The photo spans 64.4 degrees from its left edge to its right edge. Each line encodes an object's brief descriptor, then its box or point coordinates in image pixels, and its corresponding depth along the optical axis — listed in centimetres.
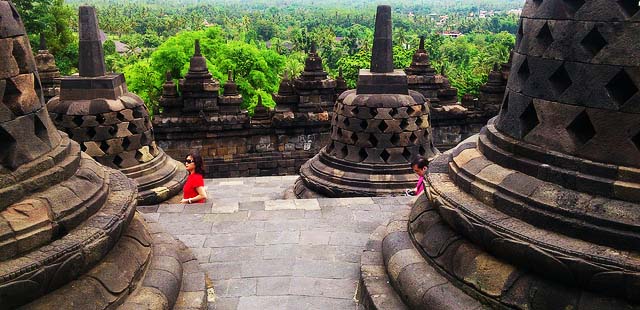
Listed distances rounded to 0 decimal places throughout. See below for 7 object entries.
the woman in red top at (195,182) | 654
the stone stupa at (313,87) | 1354
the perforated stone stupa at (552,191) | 269
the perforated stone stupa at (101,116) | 727
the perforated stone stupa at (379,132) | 777
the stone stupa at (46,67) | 1390
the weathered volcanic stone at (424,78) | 1484
